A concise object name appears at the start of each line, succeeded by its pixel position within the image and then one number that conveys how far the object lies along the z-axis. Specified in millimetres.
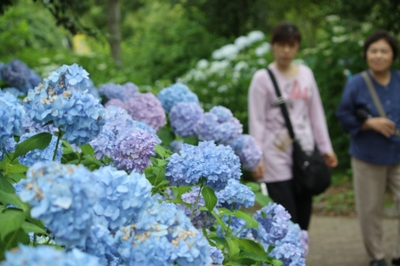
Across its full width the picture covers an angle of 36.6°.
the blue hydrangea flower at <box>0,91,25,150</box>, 1482
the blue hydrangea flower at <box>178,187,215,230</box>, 2043
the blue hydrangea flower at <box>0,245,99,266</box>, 1039
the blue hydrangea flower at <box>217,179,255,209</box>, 2117
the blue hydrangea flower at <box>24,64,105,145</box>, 1545
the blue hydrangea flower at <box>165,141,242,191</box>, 1844
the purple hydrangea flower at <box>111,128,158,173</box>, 1967
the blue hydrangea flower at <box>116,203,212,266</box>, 1292
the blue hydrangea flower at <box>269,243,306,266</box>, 2258
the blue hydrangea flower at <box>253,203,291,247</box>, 2348
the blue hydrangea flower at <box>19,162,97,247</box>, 1165
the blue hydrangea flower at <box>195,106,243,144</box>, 2902
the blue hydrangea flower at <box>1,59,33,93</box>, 3846
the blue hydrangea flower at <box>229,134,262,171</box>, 3055
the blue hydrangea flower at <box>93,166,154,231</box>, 1348
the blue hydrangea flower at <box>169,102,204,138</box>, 2998
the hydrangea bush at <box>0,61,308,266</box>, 1191
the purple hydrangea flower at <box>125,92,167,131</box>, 2906
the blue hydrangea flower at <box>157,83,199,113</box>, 3225
